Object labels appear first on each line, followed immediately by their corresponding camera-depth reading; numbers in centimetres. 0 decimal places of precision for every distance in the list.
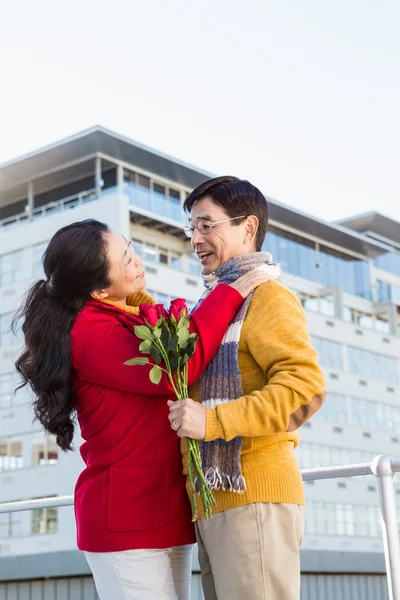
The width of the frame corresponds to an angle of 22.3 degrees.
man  265
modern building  4572
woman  284
